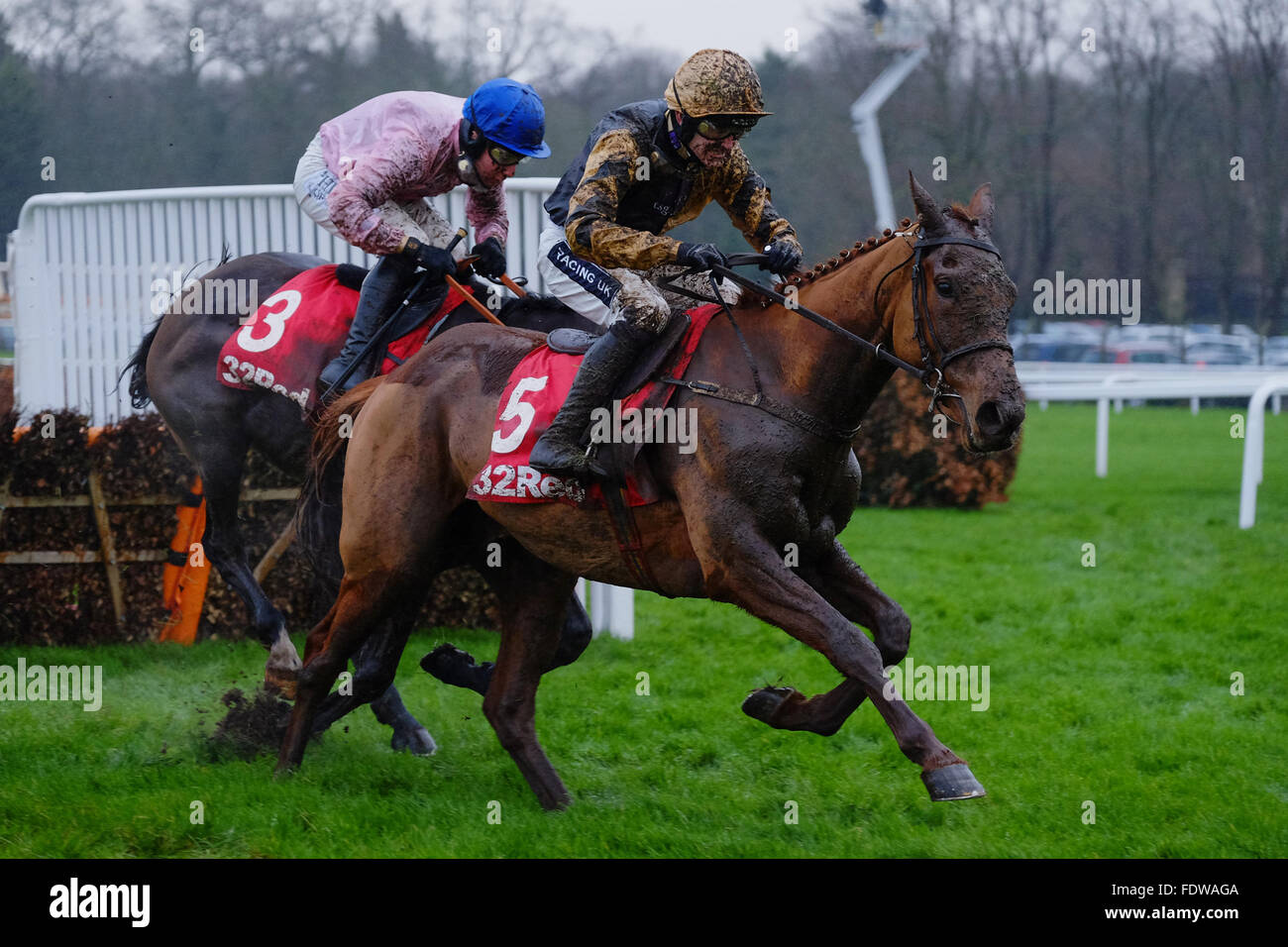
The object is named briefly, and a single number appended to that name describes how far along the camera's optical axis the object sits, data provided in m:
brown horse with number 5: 7.20
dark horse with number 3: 11.28
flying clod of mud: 10.30
